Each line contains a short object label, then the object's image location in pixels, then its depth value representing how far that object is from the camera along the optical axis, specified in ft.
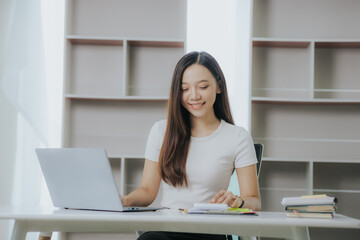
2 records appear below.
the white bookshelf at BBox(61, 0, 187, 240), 12.52
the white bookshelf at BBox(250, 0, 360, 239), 12.49
